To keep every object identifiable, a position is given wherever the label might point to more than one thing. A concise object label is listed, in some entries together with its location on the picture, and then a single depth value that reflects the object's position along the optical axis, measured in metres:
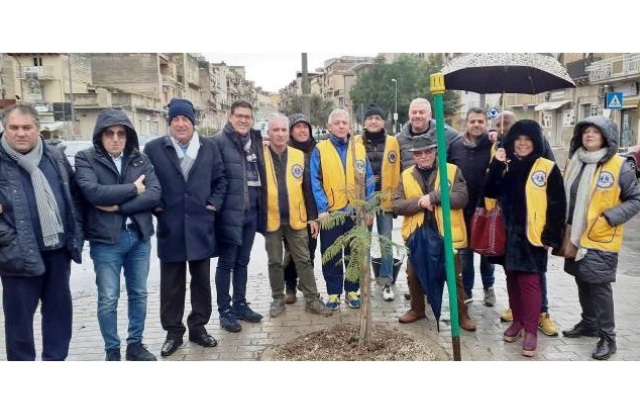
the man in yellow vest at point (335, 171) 4.82
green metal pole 3.33
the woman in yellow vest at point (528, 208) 3.96
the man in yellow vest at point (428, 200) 4.36
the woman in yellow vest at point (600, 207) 3.85
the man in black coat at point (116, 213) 3.70
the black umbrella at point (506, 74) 4.23
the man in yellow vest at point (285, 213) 4.80
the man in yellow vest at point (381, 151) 5.12
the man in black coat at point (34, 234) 3.33
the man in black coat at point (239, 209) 4.41
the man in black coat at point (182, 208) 4.05
